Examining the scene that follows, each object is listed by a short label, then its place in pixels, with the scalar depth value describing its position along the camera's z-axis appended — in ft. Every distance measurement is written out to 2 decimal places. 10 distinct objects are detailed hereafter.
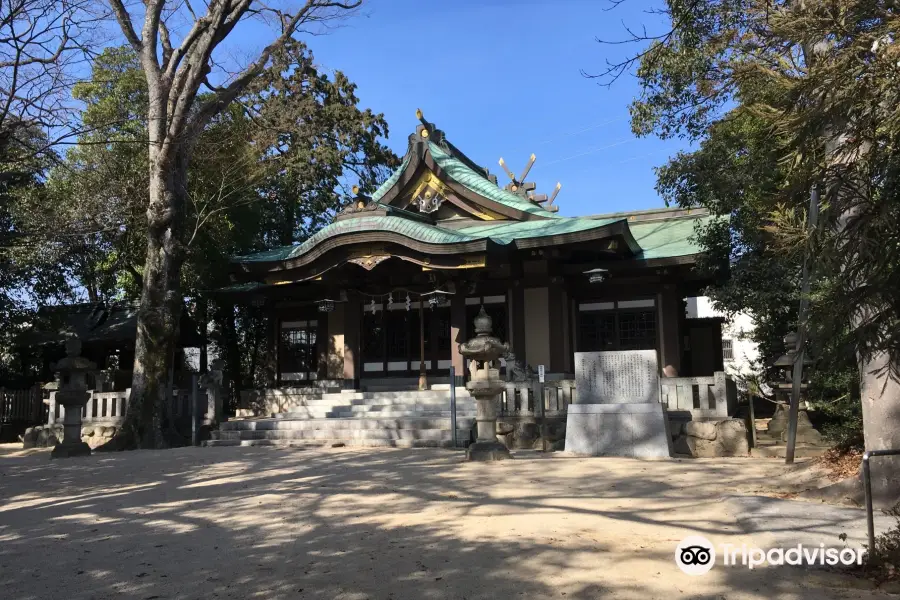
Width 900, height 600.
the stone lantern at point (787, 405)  38.68
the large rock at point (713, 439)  36.55
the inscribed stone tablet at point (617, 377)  35.32
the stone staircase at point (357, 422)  42.55
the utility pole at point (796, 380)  25.44
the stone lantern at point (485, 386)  33.09
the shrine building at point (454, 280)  52.13
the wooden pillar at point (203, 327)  73.00
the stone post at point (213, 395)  51.13
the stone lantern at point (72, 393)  43.19
